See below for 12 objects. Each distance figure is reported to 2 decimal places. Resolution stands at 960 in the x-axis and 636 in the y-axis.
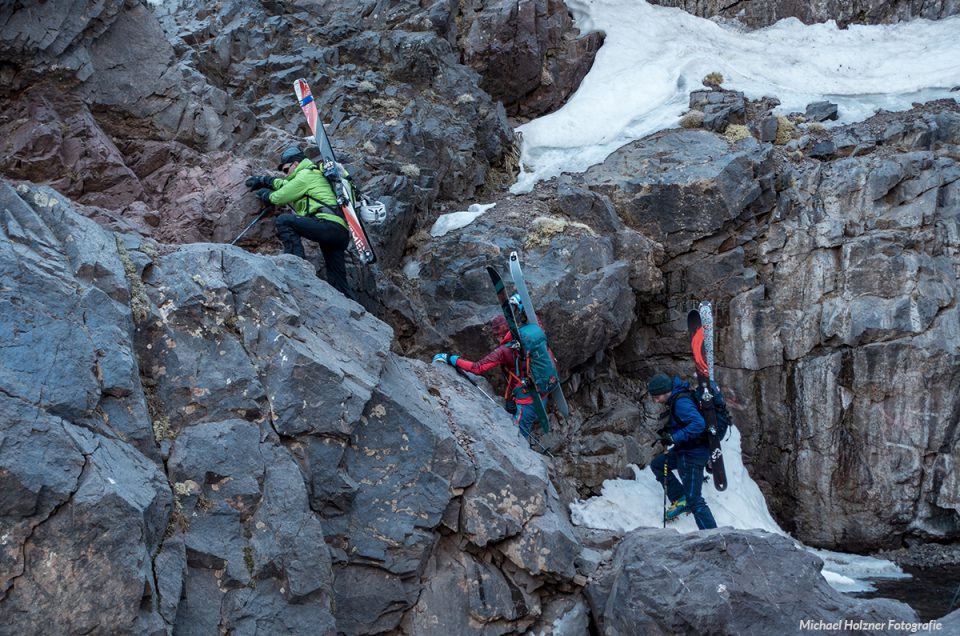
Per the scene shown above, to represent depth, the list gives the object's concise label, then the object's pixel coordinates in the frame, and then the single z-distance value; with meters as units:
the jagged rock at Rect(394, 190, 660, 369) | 13.50
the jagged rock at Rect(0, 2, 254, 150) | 11.48
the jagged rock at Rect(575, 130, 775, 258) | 15.80
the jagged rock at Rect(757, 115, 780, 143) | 17.55
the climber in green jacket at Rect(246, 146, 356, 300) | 10.62
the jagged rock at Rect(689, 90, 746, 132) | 17.86
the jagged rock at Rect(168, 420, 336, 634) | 7.16
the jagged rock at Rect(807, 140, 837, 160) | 16.81
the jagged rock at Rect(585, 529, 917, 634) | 7.84
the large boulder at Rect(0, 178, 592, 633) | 6.19
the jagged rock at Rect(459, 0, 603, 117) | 19.25
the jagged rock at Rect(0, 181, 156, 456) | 6.51
